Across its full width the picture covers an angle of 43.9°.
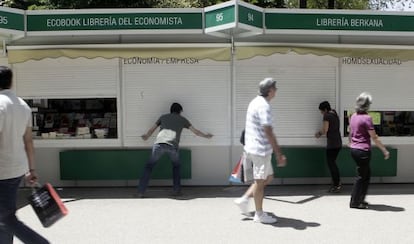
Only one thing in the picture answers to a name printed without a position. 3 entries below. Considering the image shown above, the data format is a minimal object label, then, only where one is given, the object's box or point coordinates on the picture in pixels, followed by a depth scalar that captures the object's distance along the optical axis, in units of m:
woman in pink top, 7.09
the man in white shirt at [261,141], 6.14
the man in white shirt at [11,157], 4.26
